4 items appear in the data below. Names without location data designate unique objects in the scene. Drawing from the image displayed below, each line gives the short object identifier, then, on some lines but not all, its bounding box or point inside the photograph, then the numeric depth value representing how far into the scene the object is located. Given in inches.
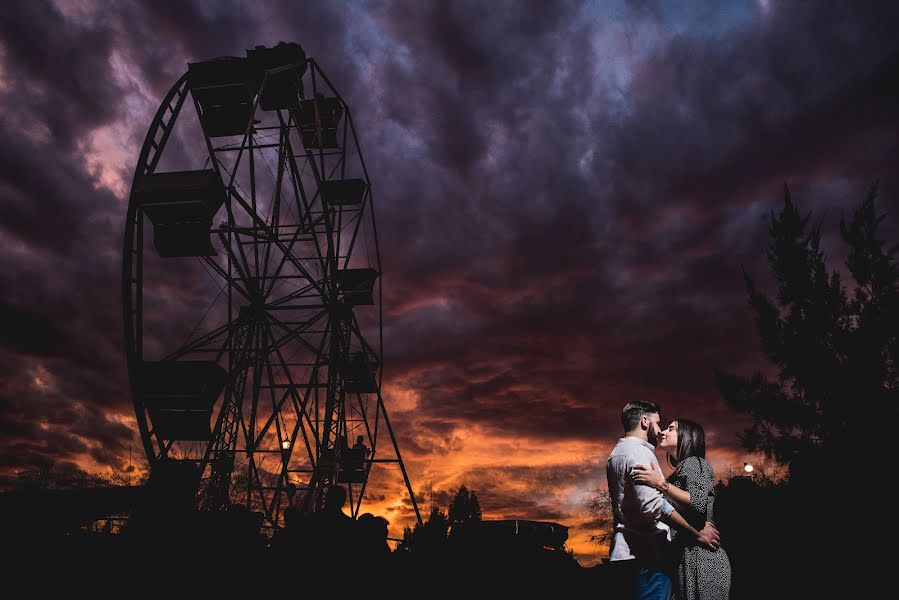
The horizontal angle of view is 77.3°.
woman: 142.0
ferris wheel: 504.4
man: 134.7
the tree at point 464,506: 2792.8
